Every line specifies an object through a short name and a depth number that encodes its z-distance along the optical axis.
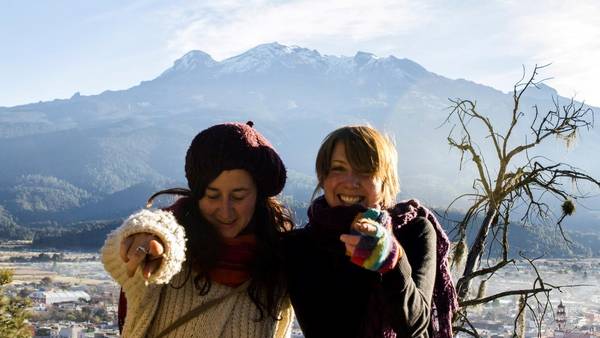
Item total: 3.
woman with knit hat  2.35
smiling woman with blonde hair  2.06
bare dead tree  3.39
